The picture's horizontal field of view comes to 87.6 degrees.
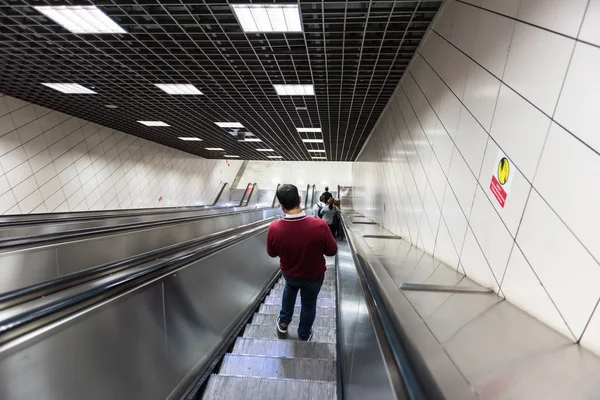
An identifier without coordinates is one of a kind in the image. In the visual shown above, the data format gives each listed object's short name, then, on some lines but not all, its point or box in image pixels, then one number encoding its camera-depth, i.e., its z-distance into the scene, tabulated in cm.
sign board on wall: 182
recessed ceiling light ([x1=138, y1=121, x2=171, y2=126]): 887
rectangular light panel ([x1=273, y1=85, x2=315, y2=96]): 548
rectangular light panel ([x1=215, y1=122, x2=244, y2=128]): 862
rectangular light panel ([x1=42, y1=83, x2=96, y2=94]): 591
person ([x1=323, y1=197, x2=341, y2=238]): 696
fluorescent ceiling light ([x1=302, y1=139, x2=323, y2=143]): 1104
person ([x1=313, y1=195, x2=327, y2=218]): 701
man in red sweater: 266
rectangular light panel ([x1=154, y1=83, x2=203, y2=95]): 558
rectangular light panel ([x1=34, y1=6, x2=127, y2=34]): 324
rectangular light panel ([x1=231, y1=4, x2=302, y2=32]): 306
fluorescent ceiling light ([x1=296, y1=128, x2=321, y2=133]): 916
